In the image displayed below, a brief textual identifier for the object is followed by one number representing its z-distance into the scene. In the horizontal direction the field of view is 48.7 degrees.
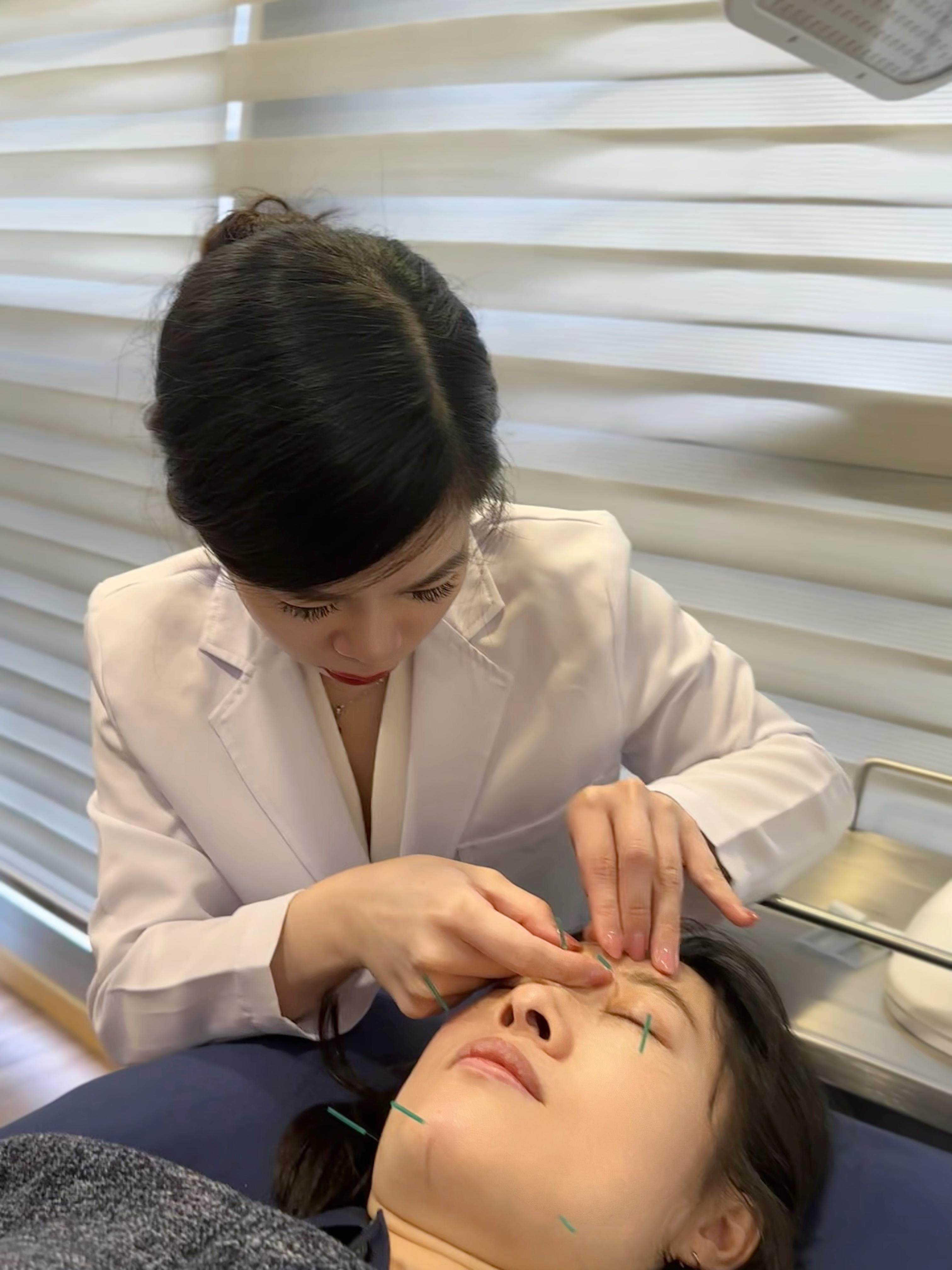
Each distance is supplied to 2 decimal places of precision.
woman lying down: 0.85
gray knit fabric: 0.82
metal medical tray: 1.03
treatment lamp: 0.63
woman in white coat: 0.81
